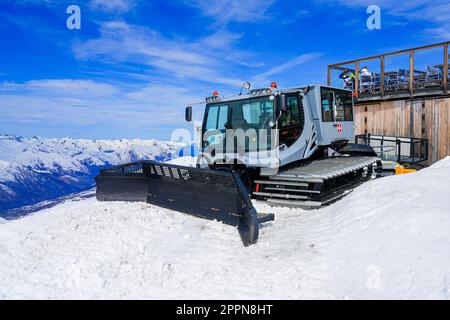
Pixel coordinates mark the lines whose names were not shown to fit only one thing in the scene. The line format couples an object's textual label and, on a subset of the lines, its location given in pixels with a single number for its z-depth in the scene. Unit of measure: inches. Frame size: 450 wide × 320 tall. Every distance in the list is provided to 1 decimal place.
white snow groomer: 235.9
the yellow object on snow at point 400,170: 446.3
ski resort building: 542.3
